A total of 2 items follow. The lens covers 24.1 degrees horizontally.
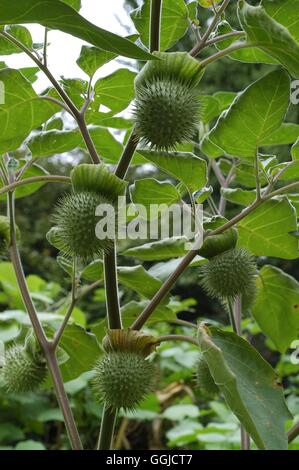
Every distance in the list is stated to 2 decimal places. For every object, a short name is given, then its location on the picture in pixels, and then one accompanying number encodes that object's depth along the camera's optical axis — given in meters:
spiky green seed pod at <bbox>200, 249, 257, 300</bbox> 0.36
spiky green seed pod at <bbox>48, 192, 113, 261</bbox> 0.32
